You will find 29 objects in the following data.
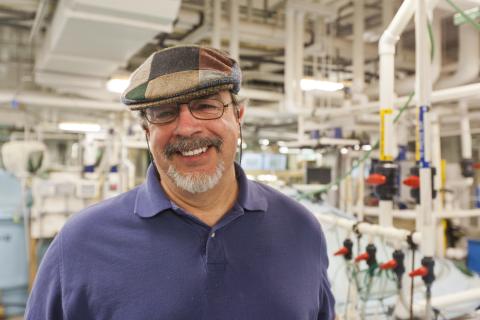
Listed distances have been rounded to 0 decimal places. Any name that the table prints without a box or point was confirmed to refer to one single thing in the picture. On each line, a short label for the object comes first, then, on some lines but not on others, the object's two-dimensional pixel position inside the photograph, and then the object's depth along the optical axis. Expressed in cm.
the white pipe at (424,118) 171
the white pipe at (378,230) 189
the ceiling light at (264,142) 897
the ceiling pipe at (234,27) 410
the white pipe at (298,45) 433
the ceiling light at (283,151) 925
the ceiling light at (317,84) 381
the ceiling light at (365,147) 499
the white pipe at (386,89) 204
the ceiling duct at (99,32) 270
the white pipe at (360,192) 520
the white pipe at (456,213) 439
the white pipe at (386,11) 425
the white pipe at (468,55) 410
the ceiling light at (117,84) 379
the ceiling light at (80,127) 586
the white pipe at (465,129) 403
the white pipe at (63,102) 466
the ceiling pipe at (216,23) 406
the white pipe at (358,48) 442
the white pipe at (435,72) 396
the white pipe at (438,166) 431
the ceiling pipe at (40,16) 351
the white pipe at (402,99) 185
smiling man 104
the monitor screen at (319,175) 598
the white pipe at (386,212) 207
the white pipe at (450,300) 188
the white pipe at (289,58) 426
